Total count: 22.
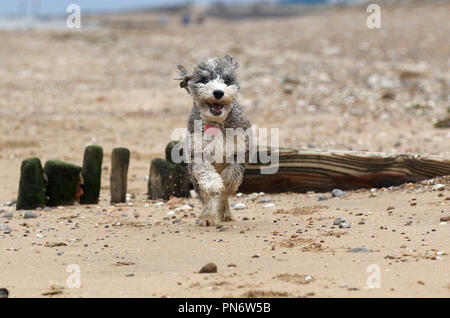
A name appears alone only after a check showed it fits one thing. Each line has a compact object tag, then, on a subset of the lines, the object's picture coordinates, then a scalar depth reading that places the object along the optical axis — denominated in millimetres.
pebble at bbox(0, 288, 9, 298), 10927
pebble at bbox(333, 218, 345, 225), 14977
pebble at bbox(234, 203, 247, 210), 17797
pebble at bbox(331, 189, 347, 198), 17922
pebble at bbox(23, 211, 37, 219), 17047
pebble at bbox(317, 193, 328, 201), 17719
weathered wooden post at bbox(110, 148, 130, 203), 18891
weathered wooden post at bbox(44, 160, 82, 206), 18359
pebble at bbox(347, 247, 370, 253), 12914
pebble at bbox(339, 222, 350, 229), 14731
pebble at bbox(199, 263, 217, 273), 11836
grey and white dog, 14883
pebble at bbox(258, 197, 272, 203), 18175
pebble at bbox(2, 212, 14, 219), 17297
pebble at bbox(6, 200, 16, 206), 19155
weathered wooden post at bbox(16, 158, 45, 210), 17875
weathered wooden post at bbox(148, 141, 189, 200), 18922
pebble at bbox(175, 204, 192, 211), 17766
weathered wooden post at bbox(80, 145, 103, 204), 18734
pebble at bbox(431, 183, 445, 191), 16844
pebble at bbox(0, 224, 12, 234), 15662
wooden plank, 17672
